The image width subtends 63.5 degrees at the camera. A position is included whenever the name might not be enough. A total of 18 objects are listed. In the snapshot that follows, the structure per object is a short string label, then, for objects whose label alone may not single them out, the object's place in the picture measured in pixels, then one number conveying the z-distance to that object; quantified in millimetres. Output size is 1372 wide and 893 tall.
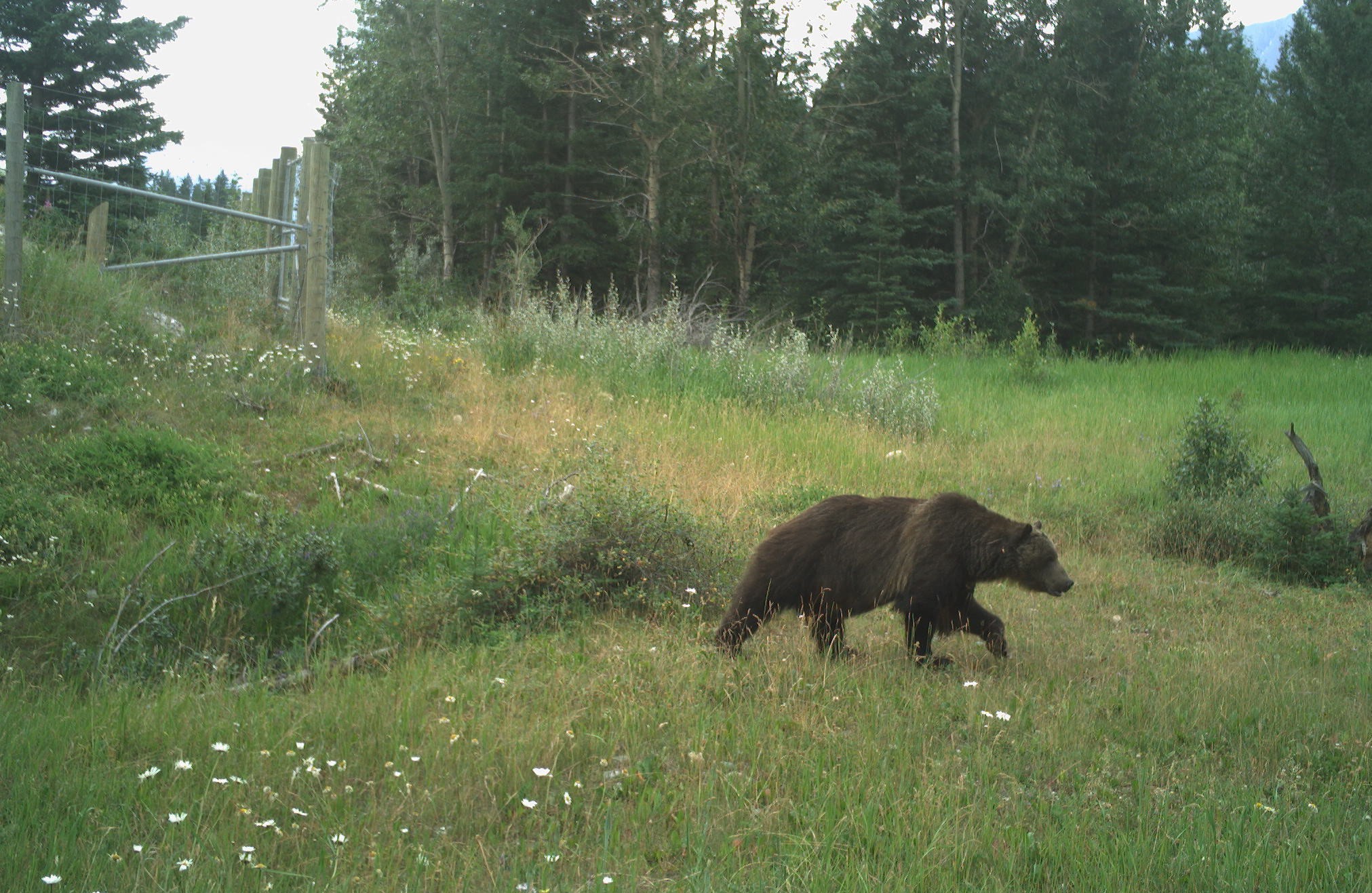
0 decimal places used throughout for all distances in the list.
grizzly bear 6441
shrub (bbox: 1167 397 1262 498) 11430
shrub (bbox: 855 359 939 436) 14664
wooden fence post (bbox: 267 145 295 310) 15032
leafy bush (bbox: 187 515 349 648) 7855
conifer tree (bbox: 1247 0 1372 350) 32906
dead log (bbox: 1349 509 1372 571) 9320
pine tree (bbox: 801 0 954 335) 33750
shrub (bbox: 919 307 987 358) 24484
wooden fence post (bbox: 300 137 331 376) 12641
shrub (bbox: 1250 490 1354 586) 9477
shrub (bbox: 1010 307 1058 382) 20219
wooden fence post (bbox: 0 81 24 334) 11023
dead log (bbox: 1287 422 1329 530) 9906
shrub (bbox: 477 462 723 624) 7312
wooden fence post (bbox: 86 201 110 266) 15312
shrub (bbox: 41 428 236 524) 9203
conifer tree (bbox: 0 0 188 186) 30469
